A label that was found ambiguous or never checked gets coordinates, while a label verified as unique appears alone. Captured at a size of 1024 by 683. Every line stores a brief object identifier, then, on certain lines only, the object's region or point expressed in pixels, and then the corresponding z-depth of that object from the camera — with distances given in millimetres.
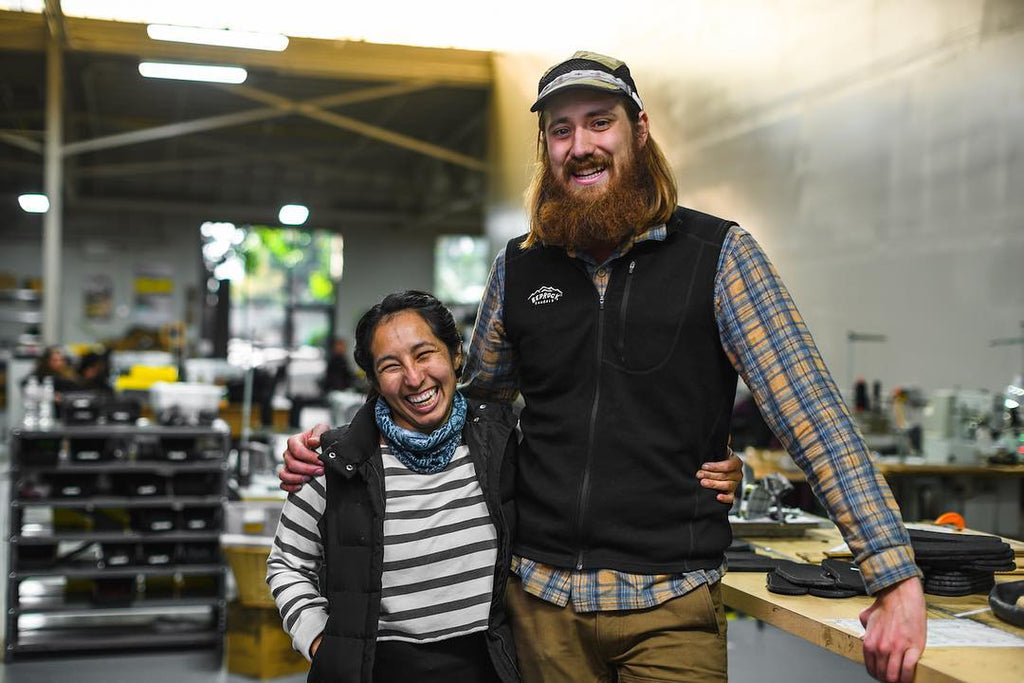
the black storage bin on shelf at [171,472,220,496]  5059
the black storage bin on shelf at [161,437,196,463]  5070
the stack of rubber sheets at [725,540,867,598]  1870
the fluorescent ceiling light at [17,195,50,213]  13978
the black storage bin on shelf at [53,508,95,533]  5557
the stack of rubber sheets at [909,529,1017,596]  1883
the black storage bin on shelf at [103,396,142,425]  5066
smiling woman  1740
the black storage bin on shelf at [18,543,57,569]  4875
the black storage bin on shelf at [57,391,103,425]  4961
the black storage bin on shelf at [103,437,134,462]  5000
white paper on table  1556
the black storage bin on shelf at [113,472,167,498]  5004
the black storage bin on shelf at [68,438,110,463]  4926
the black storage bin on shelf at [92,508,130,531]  5148
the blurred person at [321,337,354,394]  15336
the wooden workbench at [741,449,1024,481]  4371
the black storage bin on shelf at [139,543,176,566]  5051
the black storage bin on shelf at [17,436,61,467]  4816
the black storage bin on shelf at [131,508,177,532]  5020
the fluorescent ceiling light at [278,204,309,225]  10948
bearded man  1572
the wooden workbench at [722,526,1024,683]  1401
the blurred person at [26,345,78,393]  8938
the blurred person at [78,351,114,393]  8742
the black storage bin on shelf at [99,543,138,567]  5023
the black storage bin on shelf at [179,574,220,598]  5254
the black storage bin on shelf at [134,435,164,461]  5082
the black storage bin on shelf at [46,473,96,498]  4914
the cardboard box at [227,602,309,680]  4547
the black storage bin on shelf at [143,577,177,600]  5246
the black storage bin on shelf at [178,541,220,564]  5082
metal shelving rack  4848
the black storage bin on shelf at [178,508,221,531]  5078
